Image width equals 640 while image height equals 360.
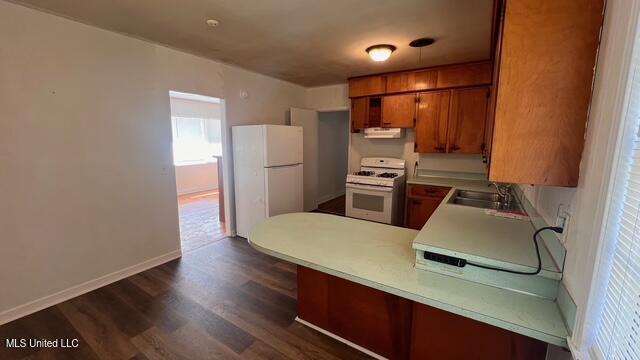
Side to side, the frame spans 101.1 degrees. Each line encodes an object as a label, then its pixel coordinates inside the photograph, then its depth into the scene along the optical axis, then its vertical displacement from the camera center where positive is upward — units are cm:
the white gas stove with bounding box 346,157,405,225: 378 -70
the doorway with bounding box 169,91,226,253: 565 -25
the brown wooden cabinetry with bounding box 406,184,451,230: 347 -75
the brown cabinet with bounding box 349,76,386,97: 394 +91
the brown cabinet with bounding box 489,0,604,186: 92 +22
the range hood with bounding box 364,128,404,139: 398 +19
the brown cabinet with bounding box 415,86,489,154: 342 +34
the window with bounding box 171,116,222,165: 644 +11
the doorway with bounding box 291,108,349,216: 481 -27
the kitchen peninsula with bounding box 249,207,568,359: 110 -67
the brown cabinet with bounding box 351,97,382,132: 418 +54
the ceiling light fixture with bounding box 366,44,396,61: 272 +98
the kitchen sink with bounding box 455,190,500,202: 290 -54
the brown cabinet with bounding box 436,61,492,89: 326 +90
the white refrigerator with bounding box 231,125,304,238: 356 -36
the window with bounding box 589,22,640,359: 66 -30
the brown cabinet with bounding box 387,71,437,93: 358 +91
